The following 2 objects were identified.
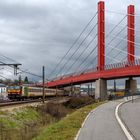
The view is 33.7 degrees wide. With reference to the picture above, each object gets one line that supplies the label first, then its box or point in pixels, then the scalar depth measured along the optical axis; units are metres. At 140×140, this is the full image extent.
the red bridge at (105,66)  34.74
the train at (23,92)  37.22
